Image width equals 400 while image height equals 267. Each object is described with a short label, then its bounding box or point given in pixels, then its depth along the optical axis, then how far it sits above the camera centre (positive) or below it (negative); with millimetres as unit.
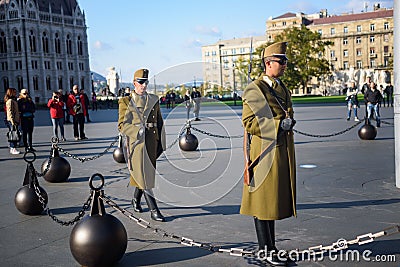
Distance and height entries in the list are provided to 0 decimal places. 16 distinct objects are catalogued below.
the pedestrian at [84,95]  20609 +645
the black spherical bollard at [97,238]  5039 -1333
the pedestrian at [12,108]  14836 +172
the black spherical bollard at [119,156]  12391 -1200
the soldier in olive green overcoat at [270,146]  4891 -466
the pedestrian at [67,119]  29244 -482
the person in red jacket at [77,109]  18984 +71
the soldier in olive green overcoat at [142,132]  7035 -363
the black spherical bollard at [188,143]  14133 -1089
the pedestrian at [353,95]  22984 +83
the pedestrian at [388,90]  33075 +347
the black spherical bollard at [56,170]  10008 -1192
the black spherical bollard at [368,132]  15227 -1117
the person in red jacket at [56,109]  17797 +92
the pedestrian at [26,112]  15555 +32
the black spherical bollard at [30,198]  7367 -1281
